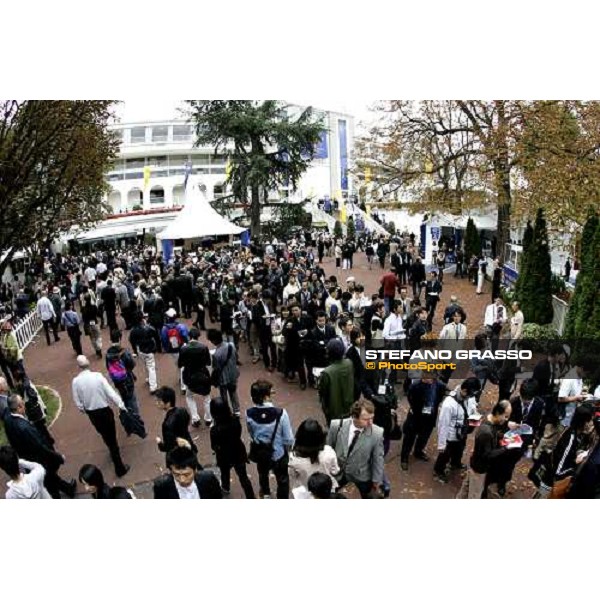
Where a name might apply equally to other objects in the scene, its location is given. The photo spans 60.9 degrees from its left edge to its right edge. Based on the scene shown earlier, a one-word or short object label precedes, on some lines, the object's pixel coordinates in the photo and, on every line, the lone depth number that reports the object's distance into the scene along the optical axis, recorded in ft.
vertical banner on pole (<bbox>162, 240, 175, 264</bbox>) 44.73
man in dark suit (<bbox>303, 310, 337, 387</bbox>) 22.13
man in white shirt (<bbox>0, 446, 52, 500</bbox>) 13.29
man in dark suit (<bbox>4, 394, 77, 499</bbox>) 15.24
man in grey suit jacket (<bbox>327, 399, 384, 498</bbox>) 13.85
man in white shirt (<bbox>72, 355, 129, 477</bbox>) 16.98
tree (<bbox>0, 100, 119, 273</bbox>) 22.91
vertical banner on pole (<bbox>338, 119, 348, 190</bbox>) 130.00
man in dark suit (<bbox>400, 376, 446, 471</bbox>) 17.19
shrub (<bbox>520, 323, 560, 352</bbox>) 21.25
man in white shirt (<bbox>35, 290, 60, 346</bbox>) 24.44
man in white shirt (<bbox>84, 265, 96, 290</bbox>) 31.42
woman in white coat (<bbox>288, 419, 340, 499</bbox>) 13.05
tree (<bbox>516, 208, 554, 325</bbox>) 30.17
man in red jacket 33.53
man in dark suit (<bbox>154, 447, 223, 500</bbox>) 12.37
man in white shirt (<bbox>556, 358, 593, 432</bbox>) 17.40
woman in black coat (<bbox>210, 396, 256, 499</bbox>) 14.61
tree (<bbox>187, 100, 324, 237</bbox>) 55.06
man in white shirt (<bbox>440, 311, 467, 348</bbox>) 20.97
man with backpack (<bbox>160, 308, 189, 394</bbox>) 22.36
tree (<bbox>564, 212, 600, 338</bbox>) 24.23
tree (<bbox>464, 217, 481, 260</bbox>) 53.67
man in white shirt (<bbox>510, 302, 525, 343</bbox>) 22.61
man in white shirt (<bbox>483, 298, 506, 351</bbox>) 23.35
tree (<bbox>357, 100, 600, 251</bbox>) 27.73
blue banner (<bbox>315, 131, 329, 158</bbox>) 127.06
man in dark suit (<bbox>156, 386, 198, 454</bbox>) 14.89
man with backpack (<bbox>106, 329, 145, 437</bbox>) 18.89
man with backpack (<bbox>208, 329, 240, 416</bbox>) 19.34
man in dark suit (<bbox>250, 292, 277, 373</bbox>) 25.16
